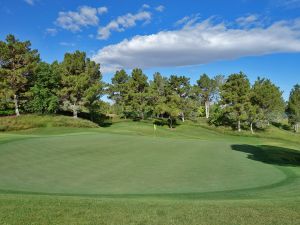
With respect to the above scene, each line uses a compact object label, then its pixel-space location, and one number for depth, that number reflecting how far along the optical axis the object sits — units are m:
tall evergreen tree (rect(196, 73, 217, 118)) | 78.42
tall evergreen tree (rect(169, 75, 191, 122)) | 56.58
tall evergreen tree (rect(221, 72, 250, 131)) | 51.12
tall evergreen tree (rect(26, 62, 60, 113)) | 43.01
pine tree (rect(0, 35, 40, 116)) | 39.03
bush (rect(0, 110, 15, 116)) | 42.12
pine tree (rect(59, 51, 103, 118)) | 44.85
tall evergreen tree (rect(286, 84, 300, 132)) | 64.90
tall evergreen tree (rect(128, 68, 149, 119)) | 57.87
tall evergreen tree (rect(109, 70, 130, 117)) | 61.47
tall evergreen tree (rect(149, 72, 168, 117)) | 54.25
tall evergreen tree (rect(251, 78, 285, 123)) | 55.68
